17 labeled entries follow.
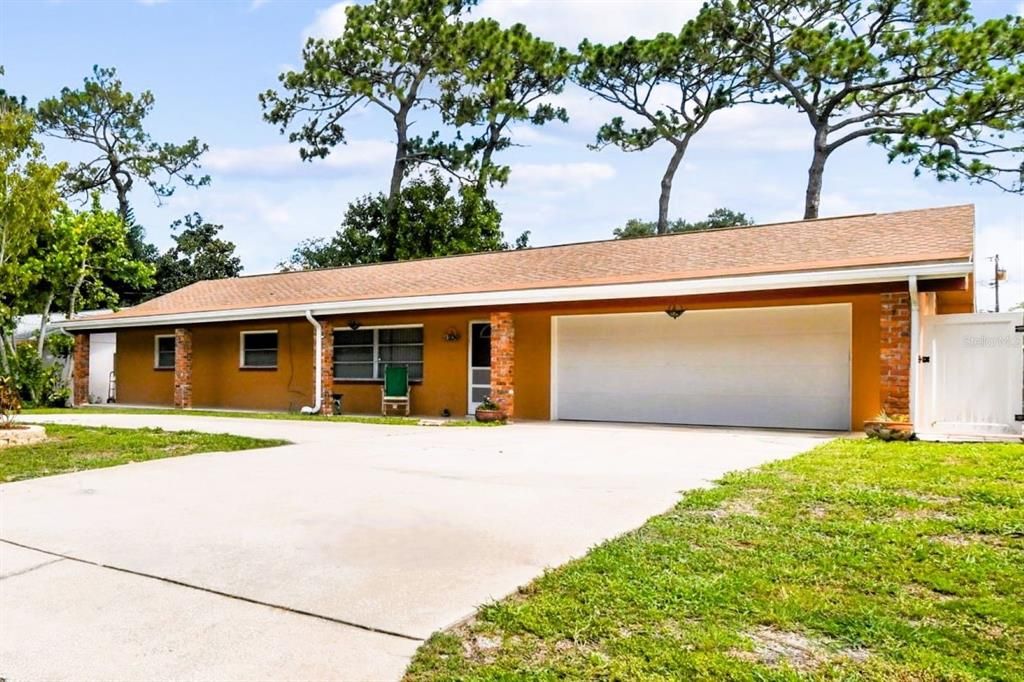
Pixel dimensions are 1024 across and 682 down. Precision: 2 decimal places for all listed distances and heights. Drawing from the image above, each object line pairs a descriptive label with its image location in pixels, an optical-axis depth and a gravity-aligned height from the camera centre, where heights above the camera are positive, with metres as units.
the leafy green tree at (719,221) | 50.78 +9.94
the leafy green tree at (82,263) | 18.95 +2.41
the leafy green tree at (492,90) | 28.36 +10.95
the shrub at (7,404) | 10.20 -0.81
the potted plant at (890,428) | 9.12 -0.87
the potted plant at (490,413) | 13.05 -1.06
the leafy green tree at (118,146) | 33.09 +10.06
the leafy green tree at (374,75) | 28.61 +11.44
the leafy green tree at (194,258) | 35.69 +4.75
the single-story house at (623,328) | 10.90 +0.54
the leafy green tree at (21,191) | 10.84 +2.44
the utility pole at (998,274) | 20.69 +2.59
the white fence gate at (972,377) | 9.41 -0.21
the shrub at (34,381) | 18.86 -0.86
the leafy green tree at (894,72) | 20.27 +9.10
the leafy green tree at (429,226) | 29.50 +5.37
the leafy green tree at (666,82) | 25.69 +10.41
